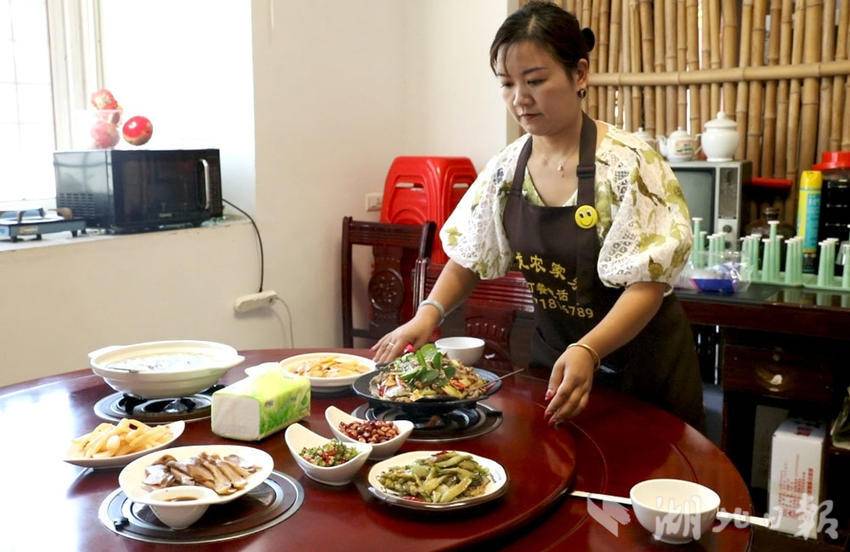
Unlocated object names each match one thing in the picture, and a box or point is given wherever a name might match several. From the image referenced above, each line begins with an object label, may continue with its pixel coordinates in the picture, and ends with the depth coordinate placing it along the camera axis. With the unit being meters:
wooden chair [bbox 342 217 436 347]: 3.53
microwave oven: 2.86
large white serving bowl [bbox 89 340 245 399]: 1.57
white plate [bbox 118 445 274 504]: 1.14
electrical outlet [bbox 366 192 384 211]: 3.91
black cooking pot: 1.46
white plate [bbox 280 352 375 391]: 1.73
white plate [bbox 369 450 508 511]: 1.14
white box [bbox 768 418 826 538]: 2.62
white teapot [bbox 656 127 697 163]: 3.15
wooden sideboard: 2.54
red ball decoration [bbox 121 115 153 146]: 3.06
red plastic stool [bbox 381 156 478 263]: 3.61
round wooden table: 1.11
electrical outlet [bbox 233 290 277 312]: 3.29
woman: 1.66
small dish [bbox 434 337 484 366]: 1.88
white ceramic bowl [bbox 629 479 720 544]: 1.11
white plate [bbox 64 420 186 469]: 1.29
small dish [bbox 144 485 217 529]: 1.08
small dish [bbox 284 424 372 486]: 1.23
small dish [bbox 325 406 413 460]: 1.33
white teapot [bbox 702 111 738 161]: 3.08
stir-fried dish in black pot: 1.50
